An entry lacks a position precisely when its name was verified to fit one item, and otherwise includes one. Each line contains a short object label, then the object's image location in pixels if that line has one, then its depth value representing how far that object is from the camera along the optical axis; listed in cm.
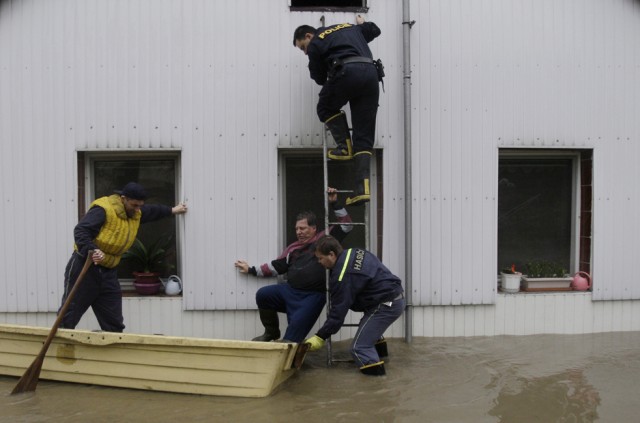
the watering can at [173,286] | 645
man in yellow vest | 554
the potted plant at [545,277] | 670
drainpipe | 628
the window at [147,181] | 657
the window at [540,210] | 686
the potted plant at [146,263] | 644
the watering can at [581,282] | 668
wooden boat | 482
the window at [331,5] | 638
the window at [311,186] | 664
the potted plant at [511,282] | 663
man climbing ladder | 562
